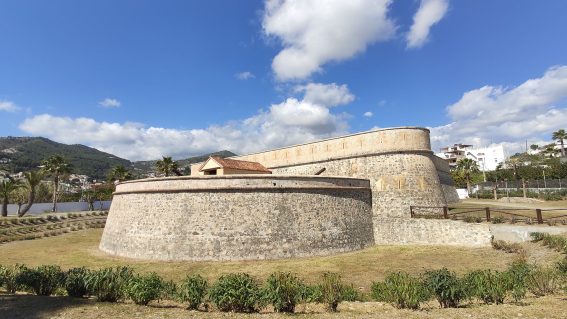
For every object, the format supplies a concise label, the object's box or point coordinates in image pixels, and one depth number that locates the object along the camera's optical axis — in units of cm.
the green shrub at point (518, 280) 796
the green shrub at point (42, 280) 966
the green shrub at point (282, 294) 793
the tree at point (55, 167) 5415
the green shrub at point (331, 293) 816
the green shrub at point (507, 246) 1685
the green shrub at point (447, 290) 811
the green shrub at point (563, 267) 875
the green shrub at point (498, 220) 1981
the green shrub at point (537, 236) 1716
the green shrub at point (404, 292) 801
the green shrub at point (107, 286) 870
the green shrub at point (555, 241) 1463
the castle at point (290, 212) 1847
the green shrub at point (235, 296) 789
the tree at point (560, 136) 7529
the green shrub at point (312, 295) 844
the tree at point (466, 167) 5032
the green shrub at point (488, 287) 805
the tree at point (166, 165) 5122
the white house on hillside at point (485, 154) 10507
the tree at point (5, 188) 4498
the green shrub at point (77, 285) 899
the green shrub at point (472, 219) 2028
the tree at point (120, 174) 5903
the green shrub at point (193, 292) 814
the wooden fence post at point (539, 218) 1852
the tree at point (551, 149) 7594
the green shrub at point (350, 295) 962
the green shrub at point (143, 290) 836
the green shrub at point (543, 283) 904
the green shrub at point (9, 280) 1013
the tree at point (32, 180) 4756
